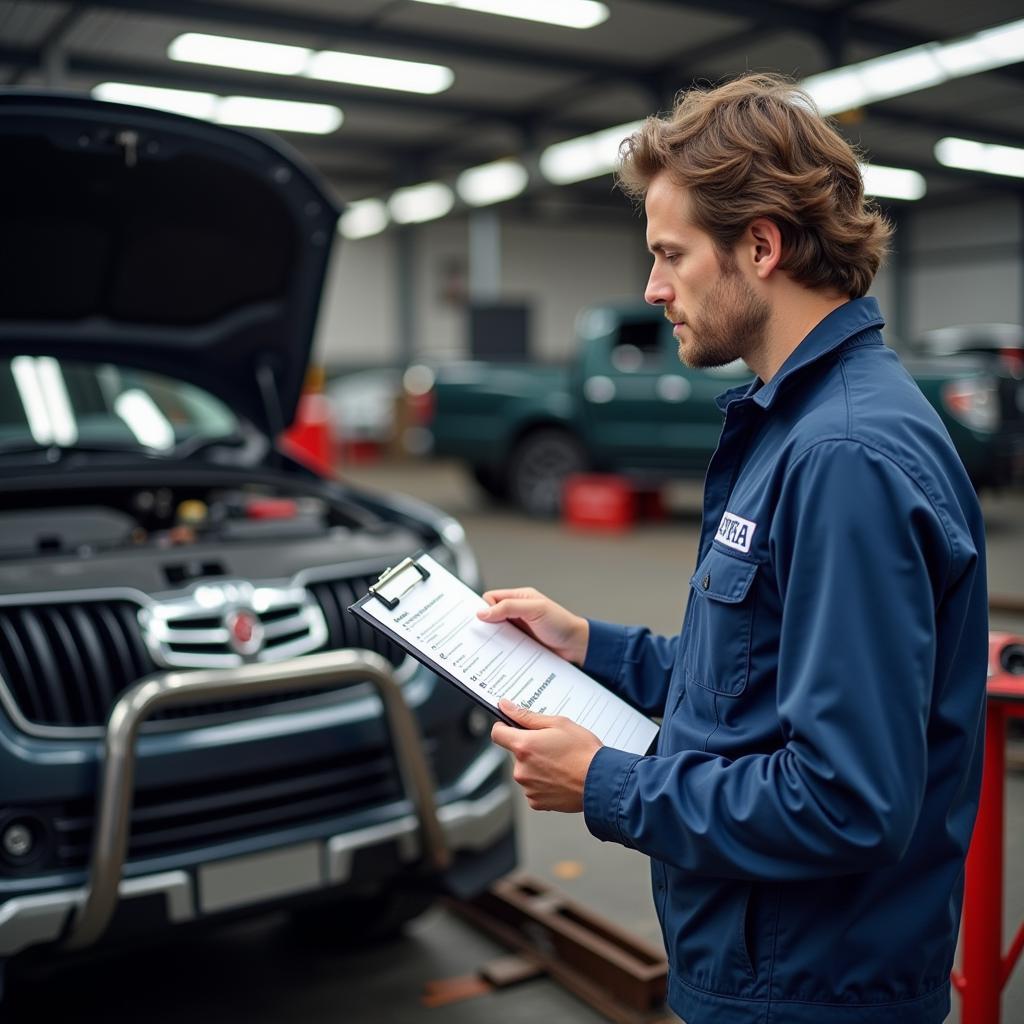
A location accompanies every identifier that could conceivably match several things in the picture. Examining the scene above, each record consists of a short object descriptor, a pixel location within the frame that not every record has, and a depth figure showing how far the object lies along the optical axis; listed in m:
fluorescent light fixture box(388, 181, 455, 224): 18.03
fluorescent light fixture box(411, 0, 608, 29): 9.13
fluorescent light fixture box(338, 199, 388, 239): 20.03
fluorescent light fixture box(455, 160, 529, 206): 15.81
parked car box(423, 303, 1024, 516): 9.41
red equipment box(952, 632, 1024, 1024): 2.01
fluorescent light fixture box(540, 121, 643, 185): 14.24
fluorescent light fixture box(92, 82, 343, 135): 11.90
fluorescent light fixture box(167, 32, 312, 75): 10.25
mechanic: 1.08
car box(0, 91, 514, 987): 2.10
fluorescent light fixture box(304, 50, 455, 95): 11.20
